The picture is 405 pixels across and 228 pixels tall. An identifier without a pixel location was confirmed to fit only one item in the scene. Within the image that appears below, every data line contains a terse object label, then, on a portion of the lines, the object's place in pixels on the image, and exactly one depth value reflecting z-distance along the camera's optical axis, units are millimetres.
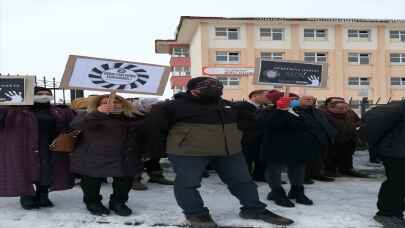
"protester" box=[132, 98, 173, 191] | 7291
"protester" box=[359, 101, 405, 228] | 5457
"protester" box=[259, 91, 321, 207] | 6285
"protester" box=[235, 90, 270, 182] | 6980
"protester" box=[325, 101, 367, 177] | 9031
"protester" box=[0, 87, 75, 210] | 5957
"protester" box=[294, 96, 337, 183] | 7426
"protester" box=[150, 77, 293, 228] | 5297
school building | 42531
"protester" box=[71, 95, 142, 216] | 5777
